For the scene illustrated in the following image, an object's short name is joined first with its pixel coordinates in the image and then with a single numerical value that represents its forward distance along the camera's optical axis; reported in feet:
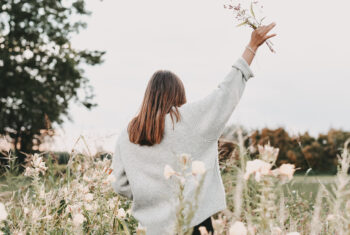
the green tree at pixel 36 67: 45.21
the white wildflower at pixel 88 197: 7.98
